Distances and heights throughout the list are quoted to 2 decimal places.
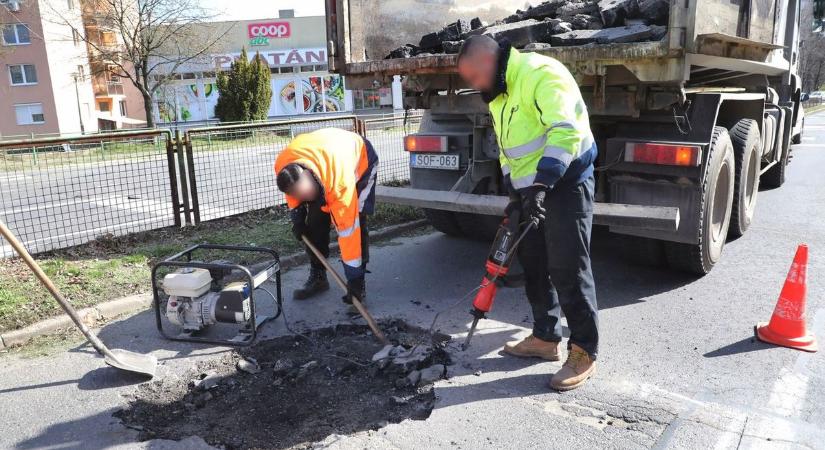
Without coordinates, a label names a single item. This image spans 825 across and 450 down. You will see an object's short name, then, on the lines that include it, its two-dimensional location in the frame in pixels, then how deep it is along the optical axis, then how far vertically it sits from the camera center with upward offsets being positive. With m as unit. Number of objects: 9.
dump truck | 4.21 -0.24
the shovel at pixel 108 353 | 3.36 -1.42
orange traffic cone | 3.74 -1.43
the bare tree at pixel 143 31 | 23.88 +2.87
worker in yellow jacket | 3.06 -0.36
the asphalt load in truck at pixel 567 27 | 4.40 +0.50
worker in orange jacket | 3.83 -0.56
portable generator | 3.89 -1.26
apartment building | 35.41 +1.35
